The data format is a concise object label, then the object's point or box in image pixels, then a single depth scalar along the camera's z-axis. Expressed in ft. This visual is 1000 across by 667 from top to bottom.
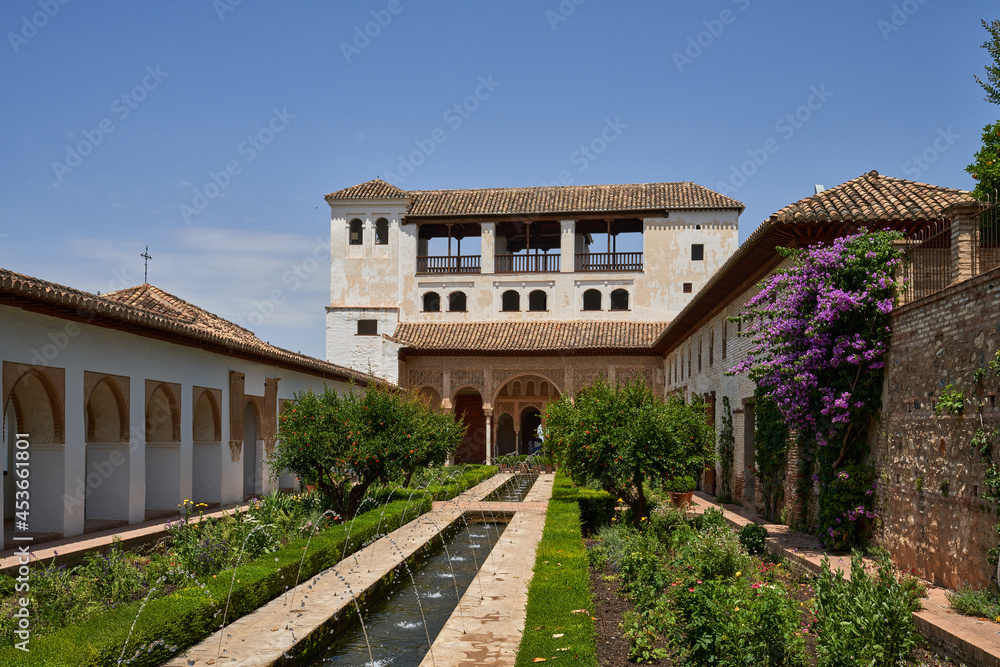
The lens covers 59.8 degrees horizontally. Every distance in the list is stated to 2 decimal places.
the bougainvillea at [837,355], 33.65
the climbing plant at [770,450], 45.57
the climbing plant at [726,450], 60.90
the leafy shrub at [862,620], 18.04
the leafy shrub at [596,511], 53.72
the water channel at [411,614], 24.39
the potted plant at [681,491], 55.01
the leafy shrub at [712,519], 39.67
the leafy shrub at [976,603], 23.10
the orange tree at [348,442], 48.93
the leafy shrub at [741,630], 18.49
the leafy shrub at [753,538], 37.24
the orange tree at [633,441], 45.73
